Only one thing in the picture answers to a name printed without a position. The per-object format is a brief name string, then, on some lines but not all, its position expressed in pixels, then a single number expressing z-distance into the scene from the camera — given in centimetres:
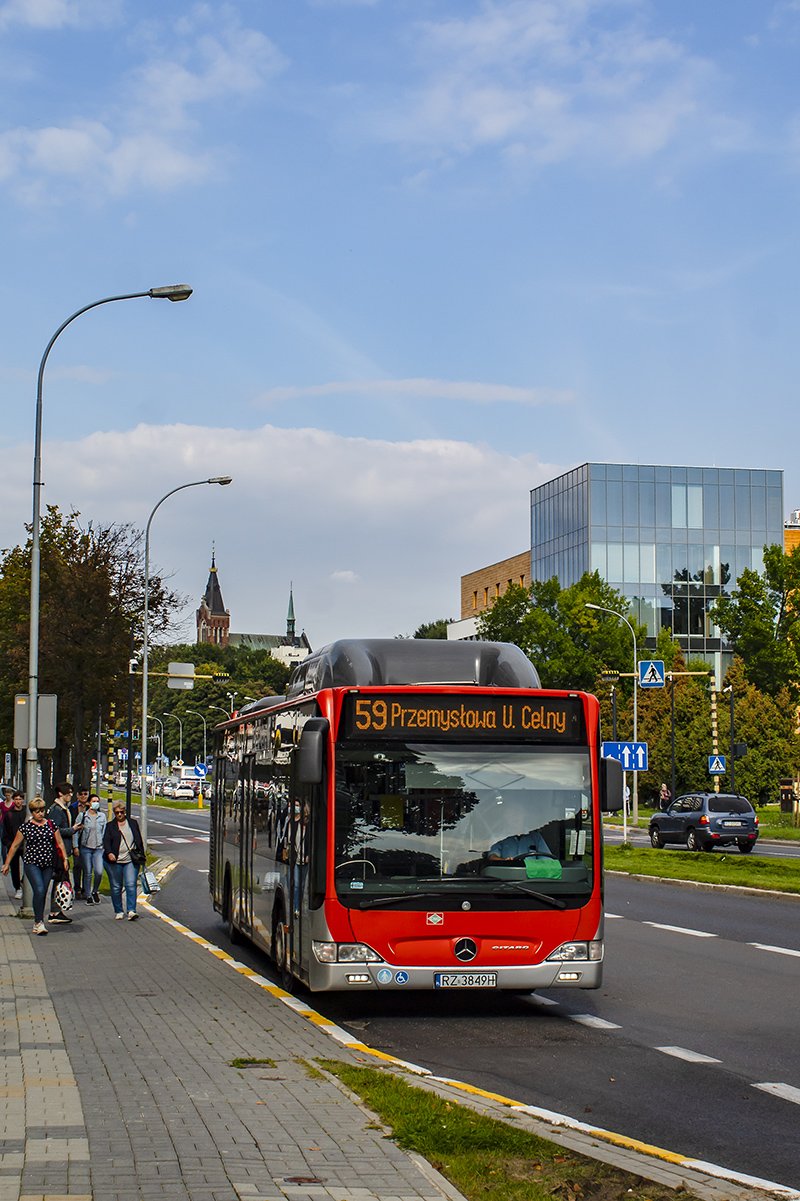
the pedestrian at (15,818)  2386
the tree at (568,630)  6975
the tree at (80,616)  4066
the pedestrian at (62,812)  2025
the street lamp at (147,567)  3641
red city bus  1077
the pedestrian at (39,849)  1720
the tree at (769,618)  6256
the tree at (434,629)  12870
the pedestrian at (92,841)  2123
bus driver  1097
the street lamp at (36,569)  2003
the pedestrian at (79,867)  2159
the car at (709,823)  3944
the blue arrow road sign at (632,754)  3541
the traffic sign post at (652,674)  3981
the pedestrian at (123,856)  1861
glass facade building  8375
